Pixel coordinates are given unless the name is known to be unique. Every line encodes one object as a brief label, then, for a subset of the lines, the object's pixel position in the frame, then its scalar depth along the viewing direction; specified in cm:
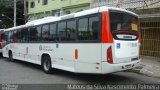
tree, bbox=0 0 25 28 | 3703
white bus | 813
